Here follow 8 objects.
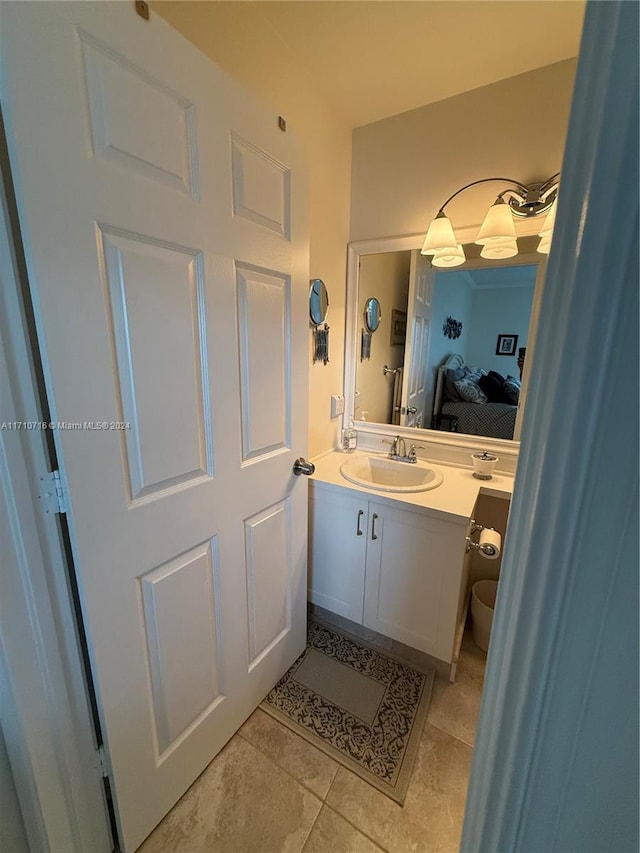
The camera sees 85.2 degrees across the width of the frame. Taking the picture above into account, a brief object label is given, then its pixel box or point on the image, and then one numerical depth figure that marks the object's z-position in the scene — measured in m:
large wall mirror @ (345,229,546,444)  1.56
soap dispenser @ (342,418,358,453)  1.96
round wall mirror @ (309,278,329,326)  1.62
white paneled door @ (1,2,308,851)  0.63
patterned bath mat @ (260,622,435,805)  1.18
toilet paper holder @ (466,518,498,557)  1.24
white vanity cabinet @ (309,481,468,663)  1.35
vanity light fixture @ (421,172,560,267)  1.38
